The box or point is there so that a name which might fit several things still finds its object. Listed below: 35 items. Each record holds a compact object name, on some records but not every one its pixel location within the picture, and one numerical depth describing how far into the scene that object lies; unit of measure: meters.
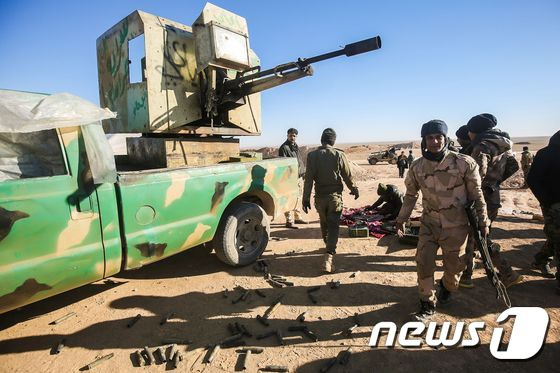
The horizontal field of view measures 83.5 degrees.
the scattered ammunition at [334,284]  3.91
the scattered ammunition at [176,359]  2.59
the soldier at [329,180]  4.41
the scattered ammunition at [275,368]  2.51
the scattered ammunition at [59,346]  2.75
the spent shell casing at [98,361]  2.54
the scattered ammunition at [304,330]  2.90
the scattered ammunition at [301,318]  3.21
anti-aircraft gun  4.39
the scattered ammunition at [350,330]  2.95
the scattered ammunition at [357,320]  3.12
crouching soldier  7.12
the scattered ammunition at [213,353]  2.62
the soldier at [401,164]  16.50
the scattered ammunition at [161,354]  2.63
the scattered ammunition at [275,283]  3.99
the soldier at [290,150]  6.74
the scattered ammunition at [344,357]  2.55
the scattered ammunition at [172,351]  2.68
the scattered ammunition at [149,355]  2.62
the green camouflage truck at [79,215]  2.37
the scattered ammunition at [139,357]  2.61
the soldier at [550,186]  3.48
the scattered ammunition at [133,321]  3.14
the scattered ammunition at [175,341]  2.88
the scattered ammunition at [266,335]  2.94
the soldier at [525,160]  12.72
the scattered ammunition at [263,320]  3.16
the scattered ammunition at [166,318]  3.20
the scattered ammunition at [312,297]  3.60
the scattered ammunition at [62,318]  3.17
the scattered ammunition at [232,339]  2.85
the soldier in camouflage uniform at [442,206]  2.92
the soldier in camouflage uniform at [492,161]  3.64
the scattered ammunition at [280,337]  2.84
